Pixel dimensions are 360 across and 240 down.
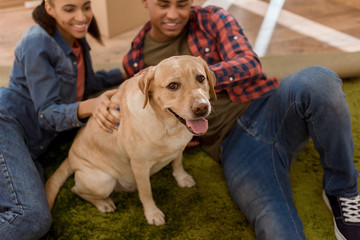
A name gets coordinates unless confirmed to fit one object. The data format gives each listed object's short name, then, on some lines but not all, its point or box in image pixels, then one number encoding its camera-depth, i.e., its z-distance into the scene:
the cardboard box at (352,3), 4.50
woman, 1.65
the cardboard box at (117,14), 3.66
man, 1.67
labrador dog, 1.39
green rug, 1.84
